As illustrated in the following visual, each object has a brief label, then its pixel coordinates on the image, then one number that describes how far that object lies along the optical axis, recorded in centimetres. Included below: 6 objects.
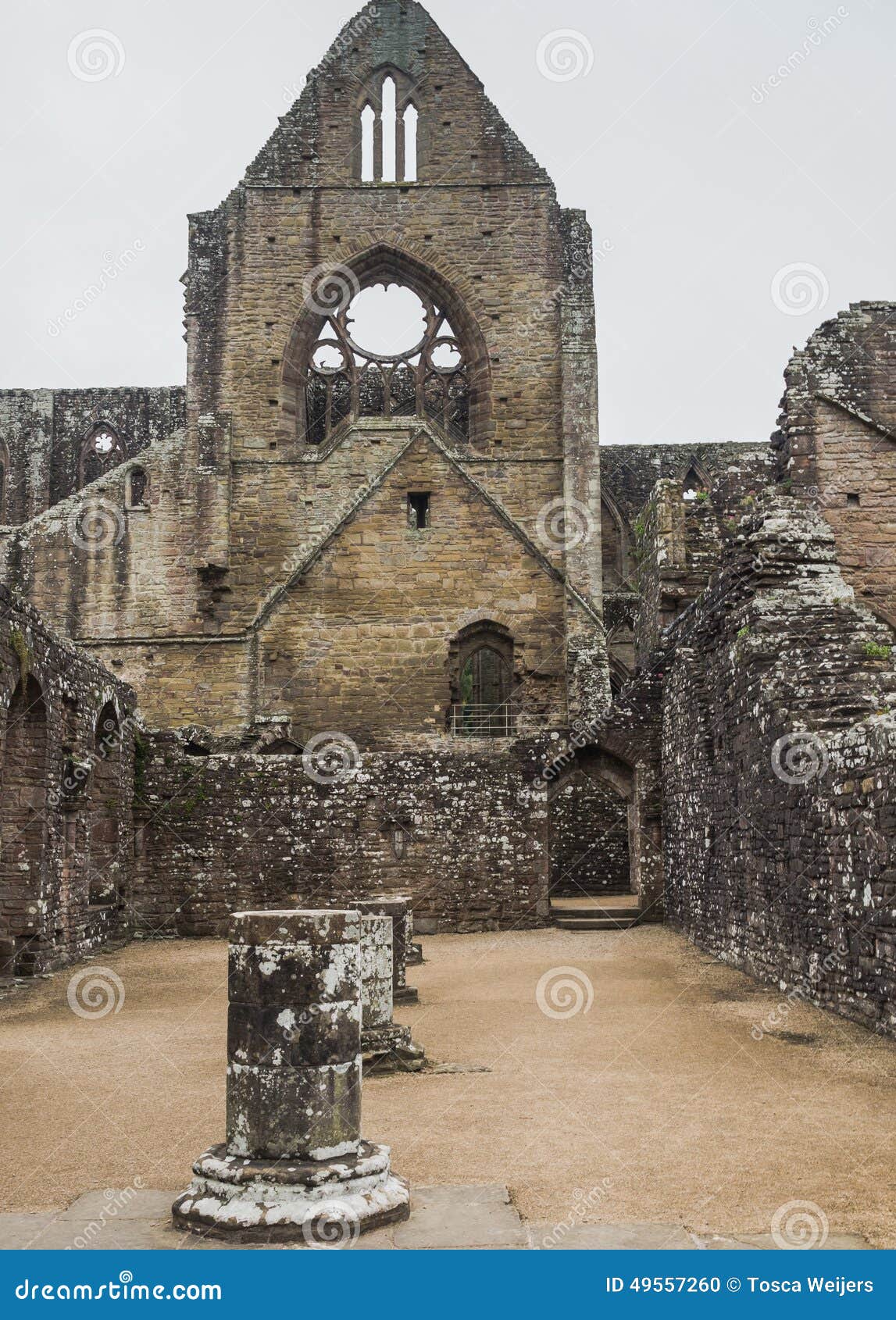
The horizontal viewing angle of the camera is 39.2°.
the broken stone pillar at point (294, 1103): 403
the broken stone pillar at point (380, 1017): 698
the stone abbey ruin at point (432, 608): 1061
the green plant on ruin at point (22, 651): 1048
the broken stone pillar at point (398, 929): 948
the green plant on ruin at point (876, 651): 984
